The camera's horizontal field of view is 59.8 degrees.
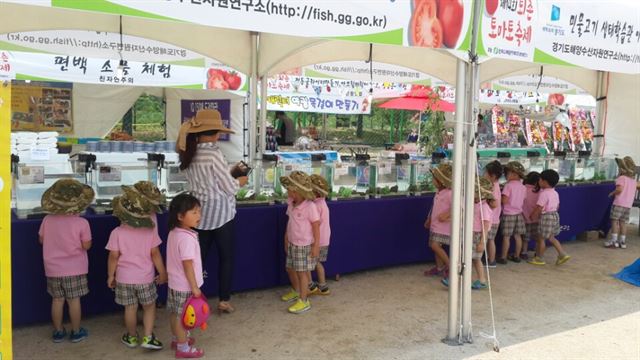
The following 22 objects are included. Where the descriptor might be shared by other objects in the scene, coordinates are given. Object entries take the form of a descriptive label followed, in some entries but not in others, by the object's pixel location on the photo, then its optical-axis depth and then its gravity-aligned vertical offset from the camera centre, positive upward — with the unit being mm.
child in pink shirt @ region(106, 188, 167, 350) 3678 -796
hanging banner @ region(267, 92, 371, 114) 13664 +973
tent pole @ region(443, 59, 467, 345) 3822 -316
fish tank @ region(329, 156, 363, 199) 5539 -364
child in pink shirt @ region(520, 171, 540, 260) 6523 -696
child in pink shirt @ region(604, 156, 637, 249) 7188 -667
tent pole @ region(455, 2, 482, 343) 3803 -114
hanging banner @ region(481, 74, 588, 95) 11086 +1256
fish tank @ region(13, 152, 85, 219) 4043 -337
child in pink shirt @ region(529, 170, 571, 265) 6270 -725
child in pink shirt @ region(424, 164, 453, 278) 5379 -663
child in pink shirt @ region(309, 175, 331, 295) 4805 -586
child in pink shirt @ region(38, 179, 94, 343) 3742 -715
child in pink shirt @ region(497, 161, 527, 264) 6262 -632
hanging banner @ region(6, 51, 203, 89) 7879 +1013
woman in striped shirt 4121 -266
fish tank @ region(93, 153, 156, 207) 4434 -303
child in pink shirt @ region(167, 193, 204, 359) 3549 -785
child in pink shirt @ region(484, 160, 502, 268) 5867 -528
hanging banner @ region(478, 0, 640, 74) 3922 +905
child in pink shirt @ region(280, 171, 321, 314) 4547 -734
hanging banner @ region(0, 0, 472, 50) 2775 +716
